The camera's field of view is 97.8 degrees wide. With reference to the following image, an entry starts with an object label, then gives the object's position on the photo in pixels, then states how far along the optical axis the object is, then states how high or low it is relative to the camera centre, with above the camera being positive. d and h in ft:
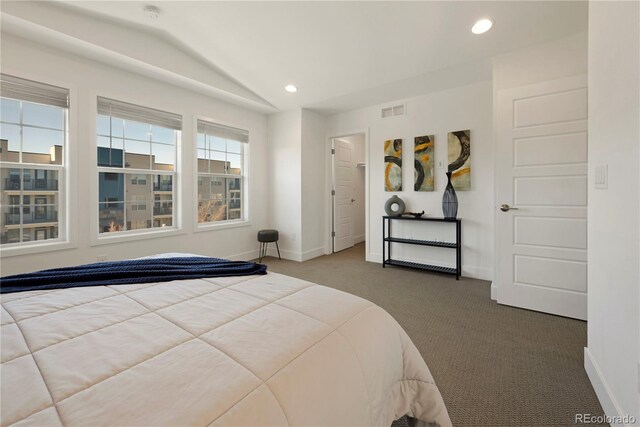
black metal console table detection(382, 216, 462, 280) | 11.67 -1.50
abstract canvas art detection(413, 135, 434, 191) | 12.72 +2.19
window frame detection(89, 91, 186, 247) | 9.80 +1.04
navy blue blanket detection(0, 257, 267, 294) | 4.72 -1.18
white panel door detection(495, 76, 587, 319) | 8.02 +0.39
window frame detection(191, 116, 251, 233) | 12.76 +1.35
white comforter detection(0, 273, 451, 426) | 2.07 -1.40
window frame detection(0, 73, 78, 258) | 9.21 +0.95
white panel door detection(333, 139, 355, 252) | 17.22 +0.96
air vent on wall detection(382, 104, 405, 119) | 13.61 +4.91
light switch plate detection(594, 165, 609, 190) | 4.61 +0.56
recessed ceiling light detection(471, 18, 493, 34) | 8.00 +5.39
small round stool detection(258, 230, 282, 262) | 14.74 -1.40
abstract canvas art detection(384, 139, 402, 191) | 13.70 +2.25
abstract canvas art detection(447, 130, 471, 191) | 11.79 +2.21
